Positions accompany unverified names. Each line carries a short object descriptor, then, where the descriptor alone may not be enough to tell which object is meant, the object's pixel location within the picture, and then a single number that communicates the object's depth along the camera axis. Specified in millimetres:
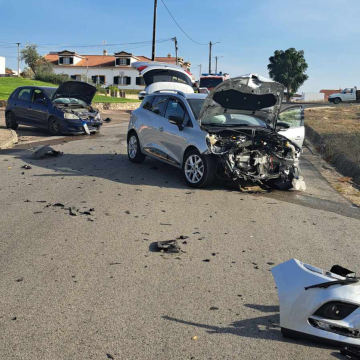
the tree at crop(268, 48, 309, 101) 78500
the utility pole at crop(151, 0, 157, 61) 39250
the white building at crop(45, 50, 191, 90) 74750
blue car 16922
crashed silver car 8789
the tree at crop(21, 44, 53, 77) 75938
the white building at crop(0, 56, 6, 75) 85062
